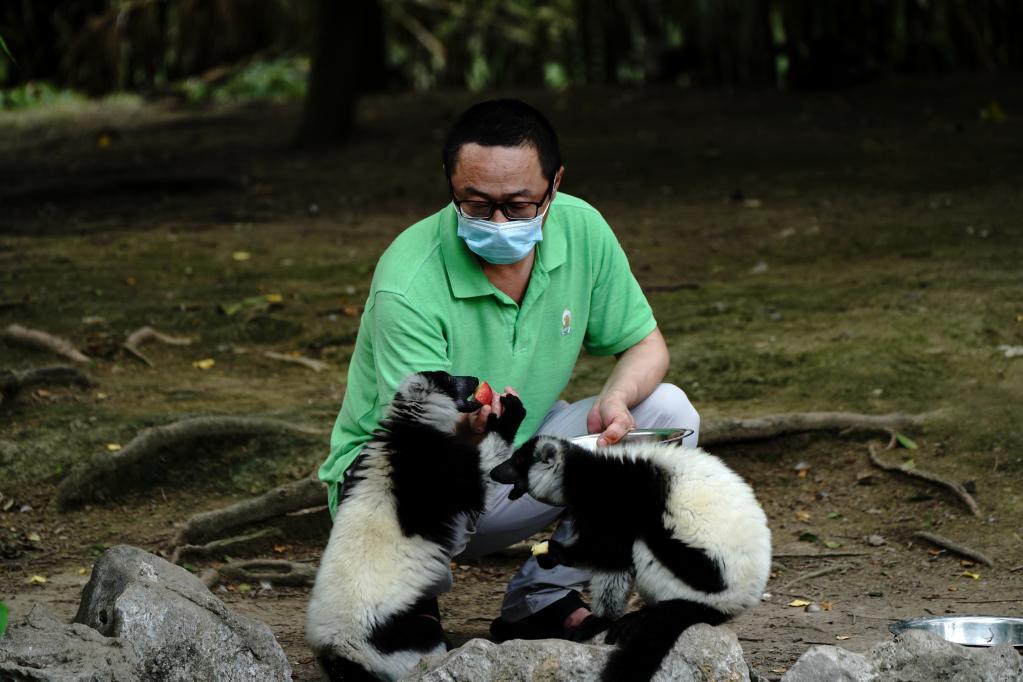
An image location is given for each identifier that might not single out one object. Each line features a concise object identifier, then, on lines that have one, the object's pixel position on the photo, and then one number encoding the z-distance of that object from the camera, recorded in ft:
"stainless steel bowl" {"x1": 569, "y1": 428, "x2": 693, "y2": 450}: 25.03
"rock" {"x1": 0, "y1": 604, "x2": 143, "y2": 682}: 21.48
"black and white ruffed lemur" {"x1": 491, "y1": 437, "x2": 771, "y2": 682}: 23.27
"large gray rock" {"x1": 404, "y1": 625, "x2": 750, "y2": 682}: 22.02
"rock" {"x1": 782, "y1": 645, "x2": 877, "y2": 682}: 22.03
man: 24.61
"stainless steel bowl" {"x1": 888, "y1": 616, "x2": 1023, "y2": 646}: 26.14
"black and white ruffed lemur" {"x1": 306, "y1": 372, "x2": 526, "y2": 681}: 23.20
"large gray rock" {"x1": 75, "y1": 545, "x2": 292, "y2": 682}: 22.74
